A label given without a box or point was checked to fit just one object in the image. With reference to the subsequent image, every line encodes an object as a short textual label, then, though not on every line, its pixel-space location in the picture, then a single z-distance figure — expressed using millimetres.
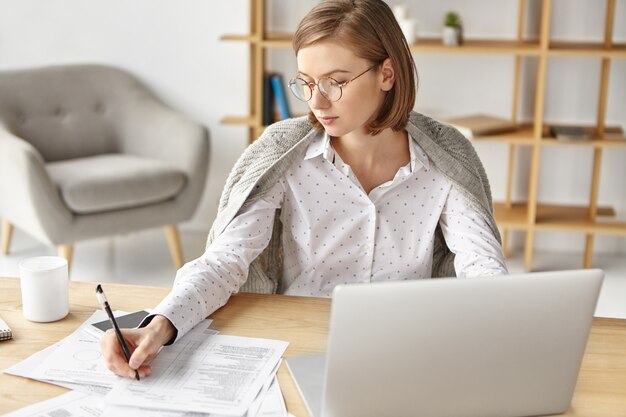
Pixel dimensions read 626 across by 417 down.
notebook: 1434
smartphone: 1451
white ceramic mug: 1489
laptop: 1111
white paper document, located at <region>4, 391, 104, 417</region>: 1206
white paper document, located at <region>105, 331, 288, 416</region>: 1231
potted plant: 3611
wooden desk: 1274
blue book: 3738
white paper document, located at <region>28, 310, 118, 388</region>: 1299
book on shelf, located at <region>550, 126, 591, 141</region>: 3561
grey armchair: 3254
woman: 1695
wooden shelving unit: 3547
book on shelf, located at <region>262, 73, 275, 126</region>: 3760
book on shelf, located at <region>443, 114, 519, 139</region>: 3592
